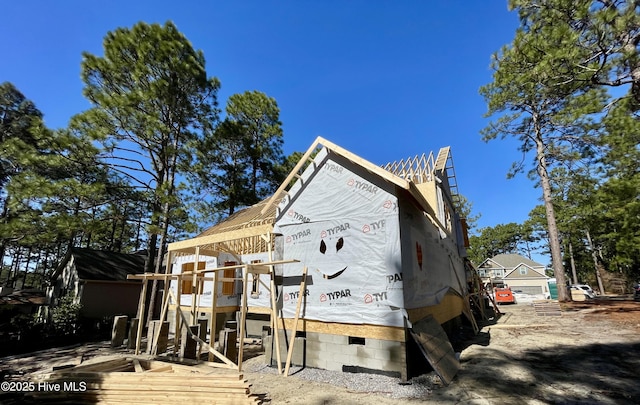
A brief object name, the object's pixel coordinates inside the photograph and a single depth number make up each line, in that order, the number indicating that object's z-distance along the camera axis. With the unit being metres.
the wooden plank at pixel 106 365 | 6.99
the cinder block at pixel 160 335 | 10.47
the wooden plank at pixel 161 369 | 7.00
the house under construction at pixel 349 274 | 7.13
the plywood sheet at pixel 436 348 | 6.52
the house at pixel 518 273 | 48.19
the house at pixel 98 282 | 19.72
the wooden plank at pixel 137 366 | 6.97
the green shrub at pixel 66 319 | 15.16
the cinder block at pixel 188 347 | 9.00
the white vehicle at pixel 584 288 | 32.38
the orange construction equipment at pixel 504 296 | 27.73
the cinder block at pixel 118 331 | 12.47
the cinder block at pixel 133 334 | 11.91
